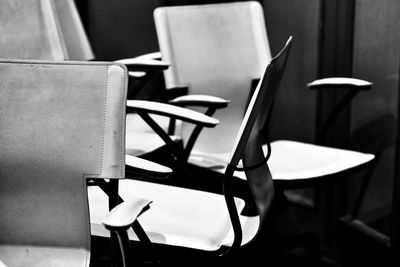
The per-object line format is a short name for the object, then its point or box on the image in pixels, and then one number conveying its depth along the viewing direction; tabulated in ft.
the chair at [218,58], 12.42
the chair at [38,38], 11.77
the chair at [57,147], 8.86
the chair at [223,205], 9.17
